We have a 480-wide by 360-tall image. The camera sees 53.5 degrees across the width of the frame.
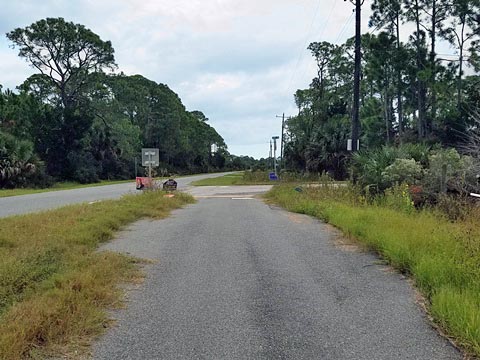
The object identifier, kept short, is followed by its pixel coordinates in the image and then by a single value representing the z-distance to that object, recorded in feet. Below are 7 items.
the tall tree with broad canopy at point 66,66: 156.76
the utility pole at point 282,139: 213.87
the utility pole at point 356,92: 64.69
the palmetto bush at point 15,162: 112.78
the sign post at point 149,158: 73.46
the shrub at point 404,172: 45.70
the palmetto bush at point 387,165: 46.47
